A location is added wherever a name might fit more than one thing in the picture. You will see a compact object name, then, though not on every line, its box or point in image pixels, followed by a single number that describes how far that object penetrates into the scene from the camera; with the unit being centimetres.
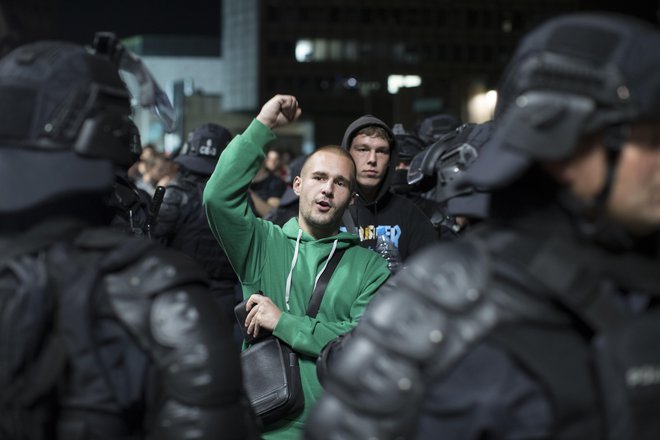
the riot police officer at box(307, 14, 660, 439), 243
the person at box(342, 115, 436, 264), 753
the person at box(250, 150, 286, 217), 1307
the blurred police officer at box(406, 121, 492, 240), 332
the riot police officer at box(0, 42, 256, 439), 299
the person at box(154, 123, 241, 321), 947
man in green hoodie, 508
